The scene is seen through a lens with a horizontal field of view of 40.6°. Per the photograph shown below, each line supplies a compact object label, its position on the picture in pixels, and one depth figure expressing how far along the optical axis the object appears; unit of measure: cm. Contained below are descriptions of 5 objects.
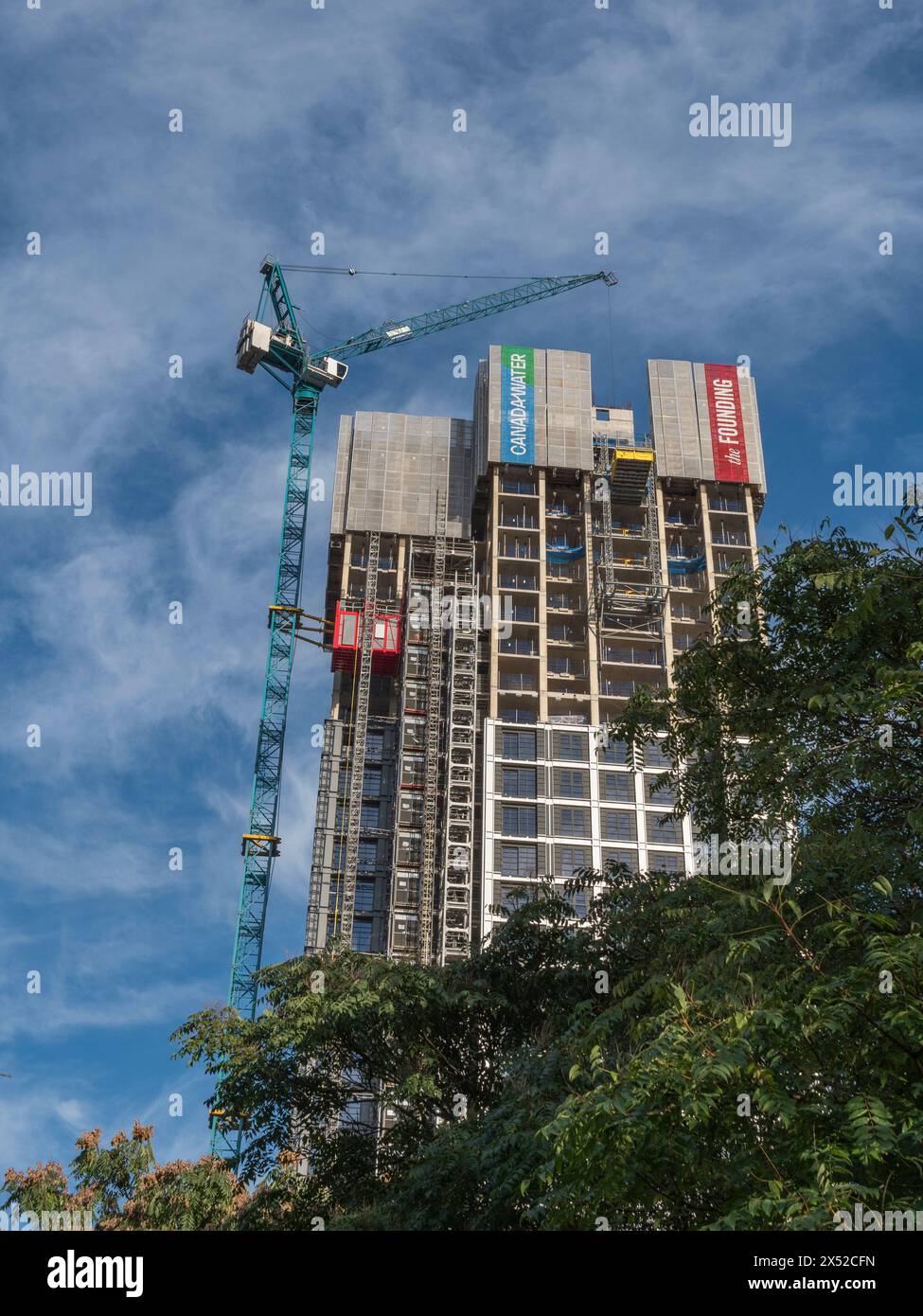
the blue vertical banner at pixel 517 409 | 10725
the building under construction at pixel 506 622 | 9281
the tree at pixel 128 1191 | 3250
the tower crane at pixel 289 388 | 9950
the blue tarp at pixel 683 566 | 10631
